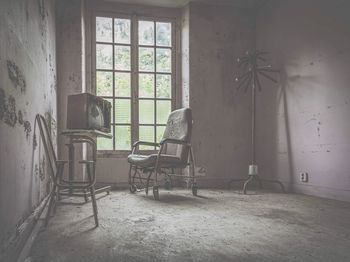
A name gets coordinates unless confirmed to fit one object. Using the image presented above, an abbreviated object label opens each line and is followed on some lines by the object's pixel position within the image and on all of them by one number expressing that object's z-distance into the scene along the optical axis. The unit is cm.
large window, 416
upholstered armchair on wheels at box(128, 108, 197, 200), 313
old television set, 293
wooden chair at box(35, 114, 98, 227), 194
